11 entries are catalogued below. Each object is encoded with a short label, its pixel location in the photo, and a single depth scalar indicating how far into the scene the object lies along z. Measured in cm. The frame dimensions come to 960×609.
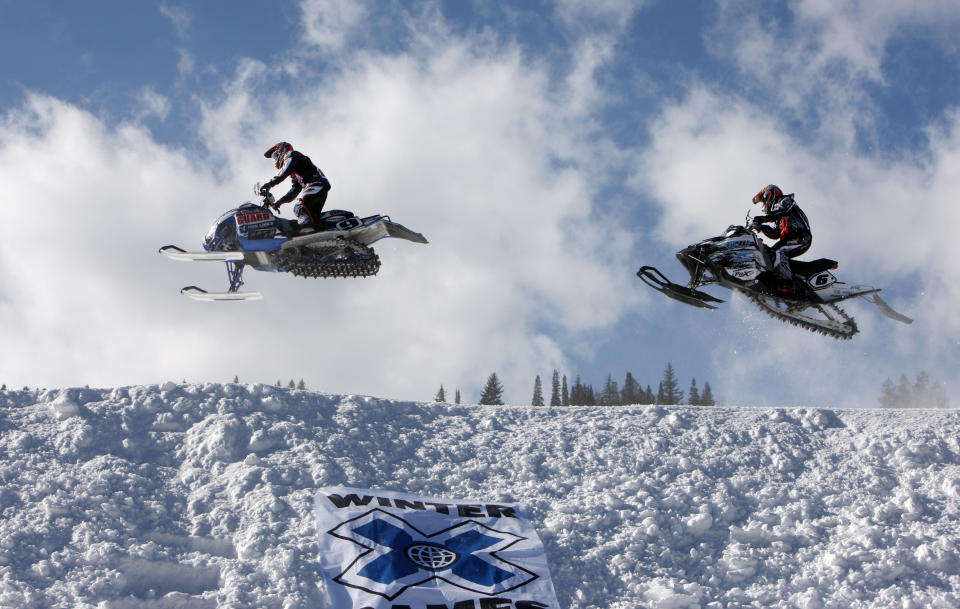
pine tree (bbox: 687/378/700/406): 6604
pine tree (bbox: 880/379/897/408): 6032
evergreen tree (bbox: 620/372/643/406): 6064
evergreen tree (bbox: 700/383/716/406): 7757
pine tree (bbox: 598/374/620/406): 5952
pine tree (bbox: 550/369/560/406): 6050
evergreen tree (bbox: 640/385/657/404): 6394
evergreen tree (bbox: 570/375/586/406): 5545
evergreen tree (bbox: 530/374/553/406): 5574
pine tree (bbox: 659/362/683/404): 6219
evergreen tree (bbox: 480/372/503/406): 4588
